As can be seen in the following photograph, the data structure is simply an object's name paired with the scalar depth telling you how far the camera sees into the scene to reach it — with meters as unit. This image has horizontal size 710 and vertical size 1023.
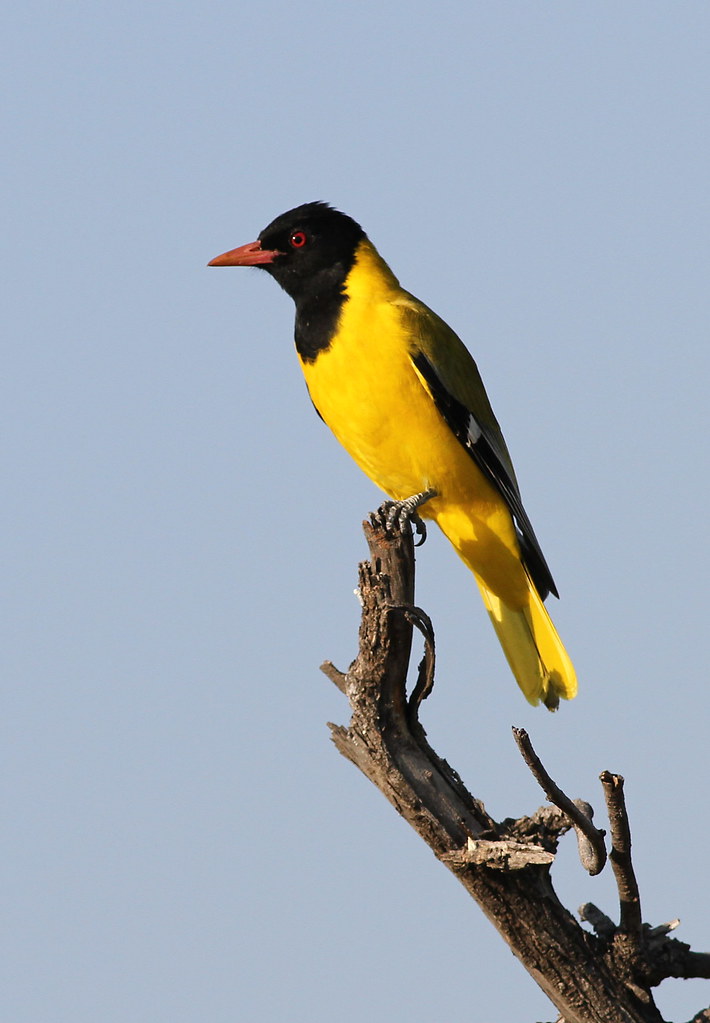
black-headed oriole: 12.70
